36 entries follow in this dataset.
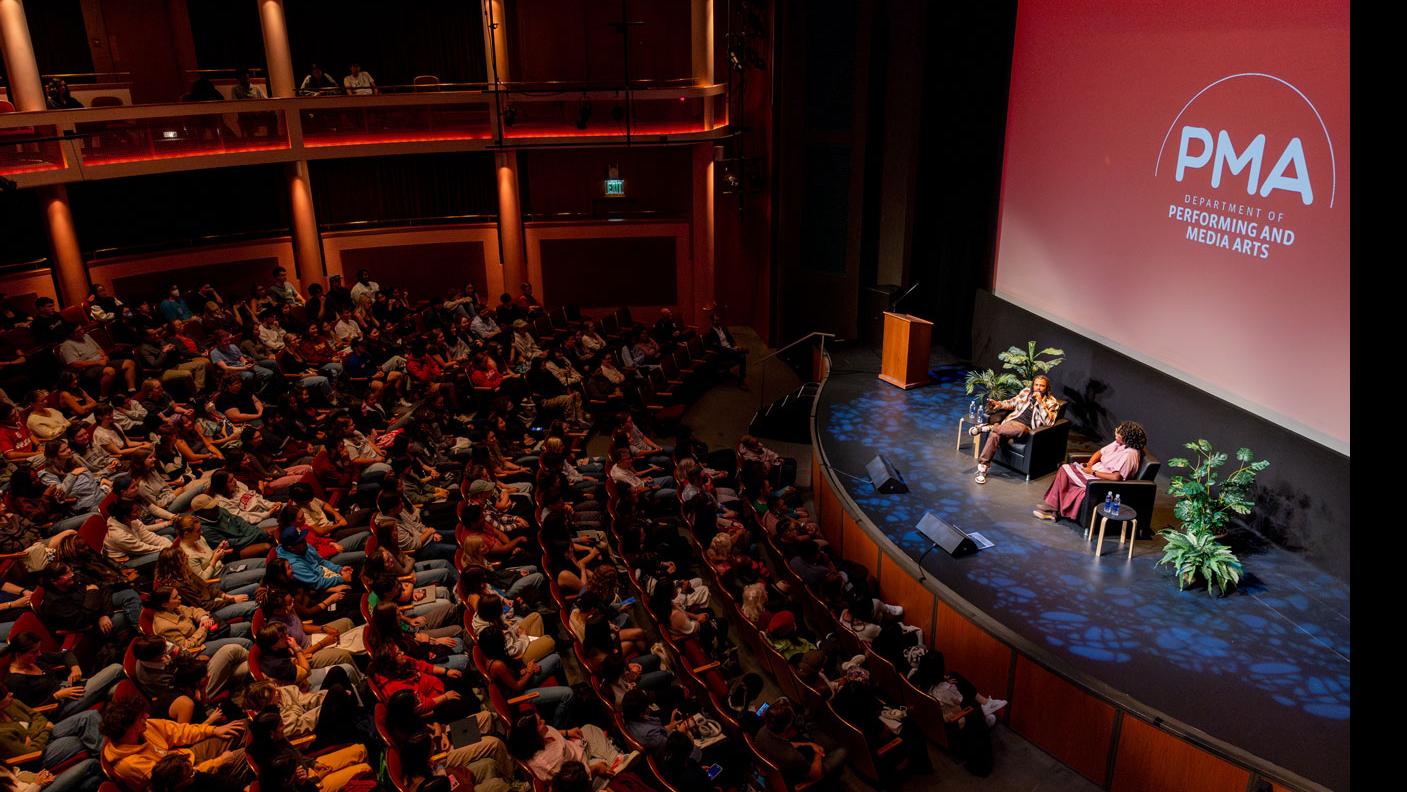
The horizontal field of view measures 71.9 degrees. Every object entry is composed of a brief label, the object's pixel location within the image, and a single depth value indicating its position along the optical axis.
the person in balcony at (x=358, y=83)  14.14
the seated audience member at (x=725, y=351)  13.16
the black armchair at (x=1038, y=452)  8.64
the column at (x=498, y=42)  14.74
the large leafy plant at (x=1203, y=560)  6.73
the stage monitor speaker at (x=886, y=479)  8.42
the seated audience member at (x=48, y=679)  5.43
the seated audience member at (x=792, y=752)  5.33
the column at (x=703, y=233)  15.69
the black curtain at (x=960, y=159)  11.02
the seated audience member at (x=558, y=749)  5.28
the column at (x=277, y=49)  13.36
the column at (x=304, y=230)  14.09
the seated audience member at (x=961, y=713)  6.02
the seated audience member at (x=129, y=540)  6.96
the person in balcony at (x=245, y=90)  13.38
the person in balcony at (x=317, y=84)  13.88
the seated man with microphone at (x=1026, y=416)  8.60
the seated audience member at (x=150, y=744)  5.03
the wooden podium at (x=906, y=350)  10.64
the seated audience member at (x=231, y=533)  7.41
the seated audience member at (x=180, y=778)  4.62
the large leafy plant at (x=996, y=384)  9.47
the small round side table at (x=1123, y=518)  7.13
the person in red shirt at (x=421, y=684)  5.70
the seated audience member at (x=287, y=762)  4.80
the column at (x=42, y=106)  11.16
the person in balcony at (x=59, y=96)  11.73
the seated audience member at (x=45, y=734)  5.08
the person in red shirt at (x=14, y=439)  8.43
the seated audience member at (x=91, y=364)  9.73
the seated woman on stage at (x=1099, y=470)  7.64
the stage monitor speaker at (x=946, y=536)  7.32
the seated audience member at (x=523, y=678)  5.84
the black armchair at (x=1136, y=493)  7.40
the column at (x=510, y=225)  15.35
